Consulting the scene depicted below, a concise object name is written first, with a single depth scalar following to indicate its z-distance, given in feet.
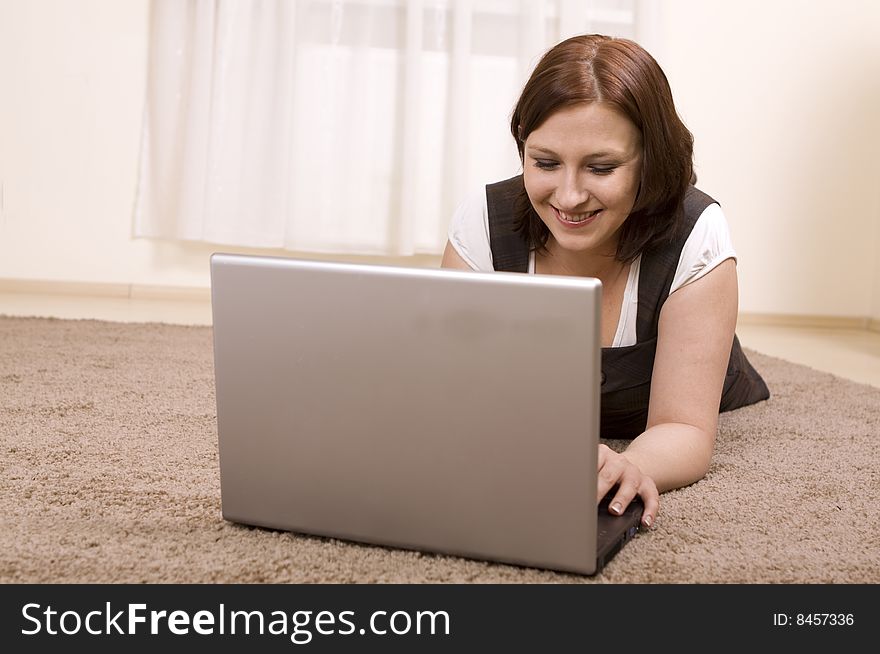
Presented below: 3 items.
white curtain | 8.92
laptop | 2.43
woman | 3.52
